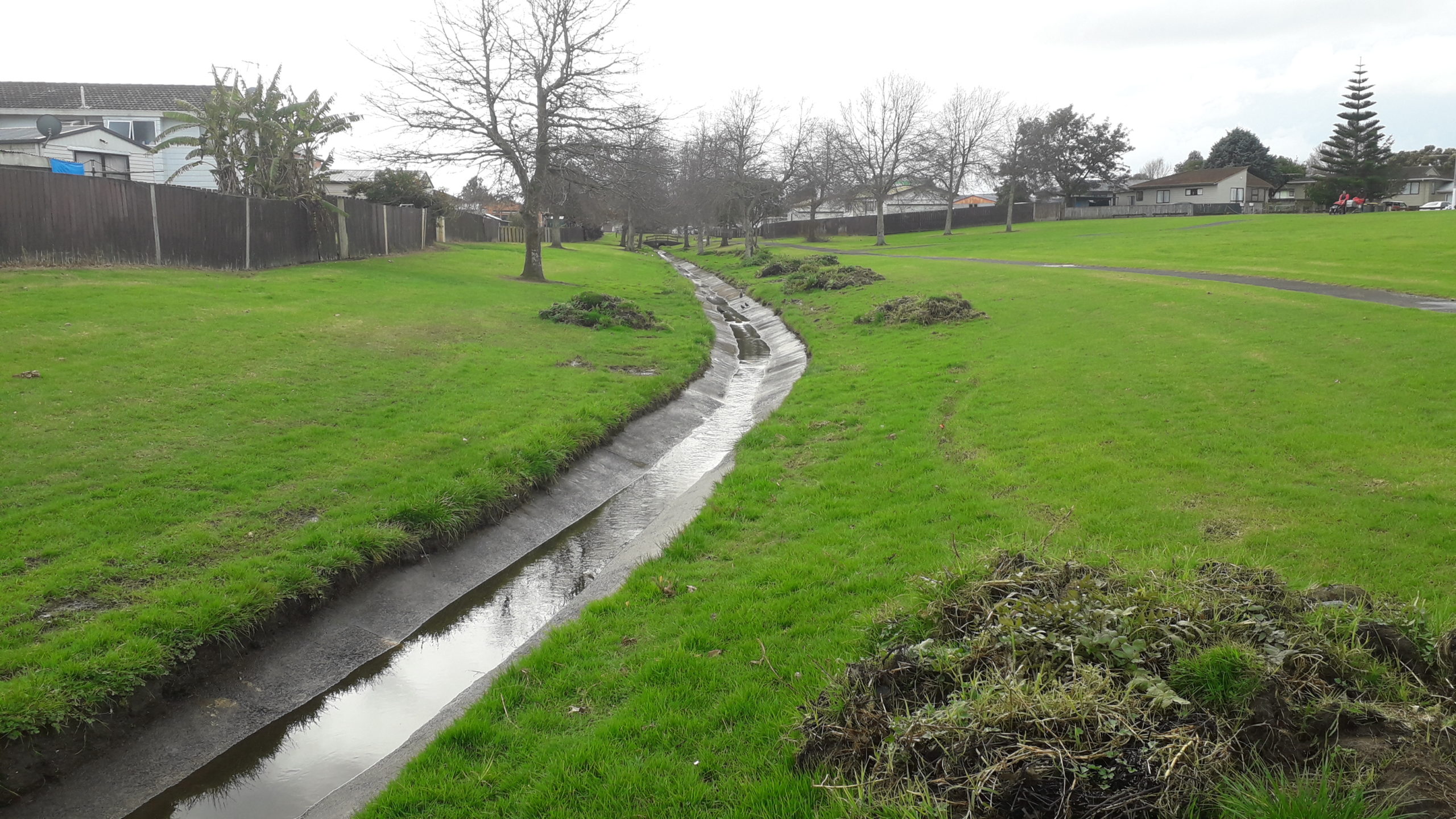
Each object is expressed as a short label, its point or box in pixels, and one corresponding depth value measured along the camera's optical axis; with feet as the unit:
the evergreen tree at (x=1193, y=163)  368.27
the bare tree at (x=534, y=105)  95.76
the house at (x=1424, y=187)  304.71
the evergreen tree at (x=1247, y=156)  313.73
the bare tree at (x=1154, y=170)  502.38
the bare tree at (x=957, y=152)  244.83
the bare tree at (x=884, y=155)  226.99
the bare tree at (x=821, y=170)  248.73
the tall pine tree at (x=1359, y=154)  251.80
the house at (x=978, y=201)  389.68
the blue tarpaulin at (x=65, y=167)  106.93
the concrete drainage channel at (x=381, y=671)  17.49
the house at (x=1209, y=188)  288.92
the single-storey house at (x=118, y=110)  142.61
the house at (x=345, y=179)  176.04
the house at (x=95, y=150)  121.70
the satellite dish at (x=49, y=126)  134.41
